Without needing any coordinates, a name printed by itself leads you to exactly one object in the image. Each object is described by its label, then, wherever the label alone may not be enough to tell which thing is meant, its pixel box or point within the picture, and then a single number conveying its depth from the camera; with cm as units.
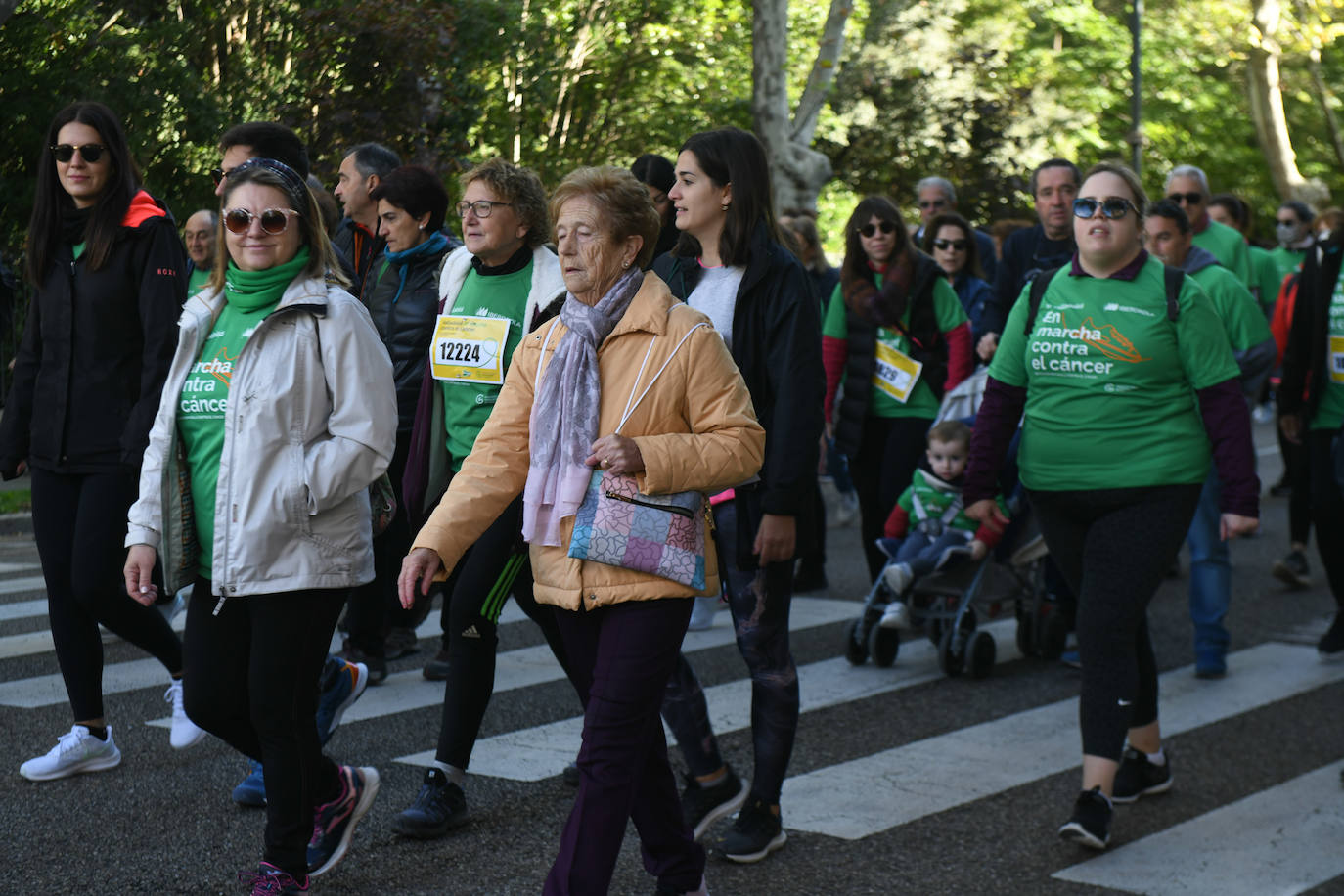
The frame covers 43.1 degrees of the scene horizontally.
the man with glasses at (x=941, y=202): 1145
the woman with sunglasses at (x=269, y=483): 414
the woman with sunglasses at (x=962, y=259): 964
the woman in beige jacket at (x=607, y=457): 375
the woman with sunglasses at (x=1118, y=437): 519
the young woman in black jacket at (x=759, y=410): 464
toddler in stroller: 771
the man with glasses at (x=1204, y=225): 959
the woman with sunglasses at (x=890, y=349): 830
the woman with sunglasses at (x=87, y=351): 529
